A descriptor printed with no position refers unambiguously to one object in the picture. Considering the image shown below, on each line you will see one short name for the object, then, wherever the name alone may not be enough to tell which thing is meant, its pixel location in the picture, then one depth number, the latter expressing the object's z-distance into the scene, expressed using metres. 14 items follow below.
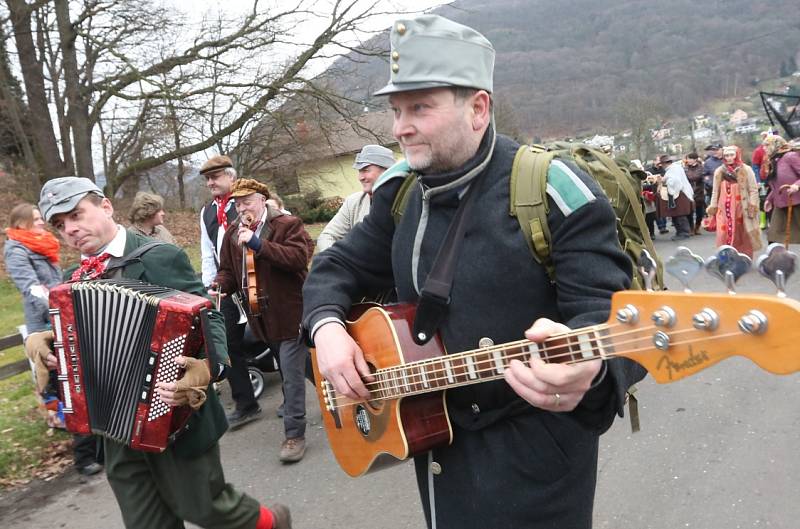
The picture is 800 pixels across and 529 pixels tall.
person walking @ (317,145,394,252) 5.32
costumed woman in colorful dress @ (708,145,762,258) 8.25
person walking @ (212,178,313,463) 4.65
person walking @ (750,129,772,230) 11.28
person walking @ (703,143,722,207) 14.34
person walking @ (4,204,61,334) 5.15
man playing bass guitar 1.54
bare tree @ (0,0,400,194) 14.77
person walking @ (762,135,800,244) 8.02
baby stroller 5.88
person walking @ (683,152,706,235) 14.34
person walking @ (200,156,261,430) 5.39
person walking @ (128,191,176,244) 5.75
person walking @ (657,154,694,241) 13.38
